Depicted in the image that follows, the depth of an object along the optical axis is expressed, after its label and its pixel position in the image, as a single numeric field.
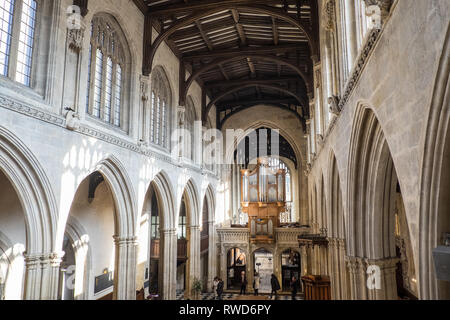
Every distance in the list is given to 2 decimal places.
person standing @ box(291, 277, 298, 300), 16.28
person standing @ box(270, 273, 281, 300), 17.73
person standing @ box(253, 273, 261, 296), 17.84
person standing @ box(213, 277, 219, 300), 16.88
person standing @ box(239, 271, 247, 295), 18.45
